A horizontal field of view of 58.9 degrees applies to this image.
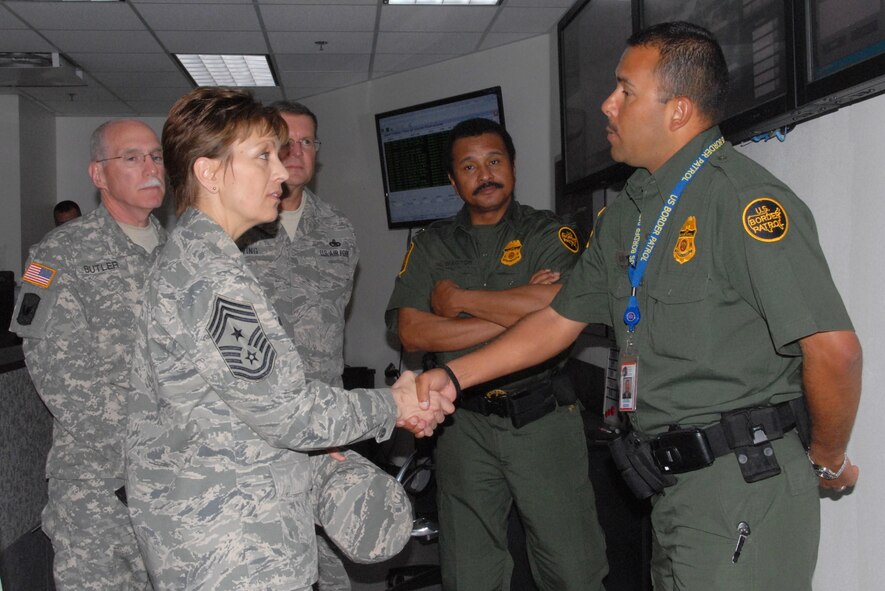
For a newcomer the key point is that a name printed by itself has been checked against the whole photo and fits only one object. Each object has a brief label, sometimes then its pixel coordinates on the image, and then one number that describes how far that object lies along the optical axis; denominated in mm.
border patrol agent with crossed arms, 2332
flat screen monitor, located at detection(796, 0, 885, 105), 1513
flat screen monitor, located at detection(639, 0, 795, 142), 1844
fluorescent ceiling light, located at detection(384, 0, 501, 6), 4616
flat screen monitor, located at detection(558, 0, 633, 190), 3080
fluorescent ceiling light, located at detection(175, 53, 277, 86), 5781
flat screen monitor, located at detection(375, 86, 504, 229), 5363
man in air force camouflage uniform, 2482
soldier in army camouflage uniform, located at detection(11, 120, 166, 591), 2188
